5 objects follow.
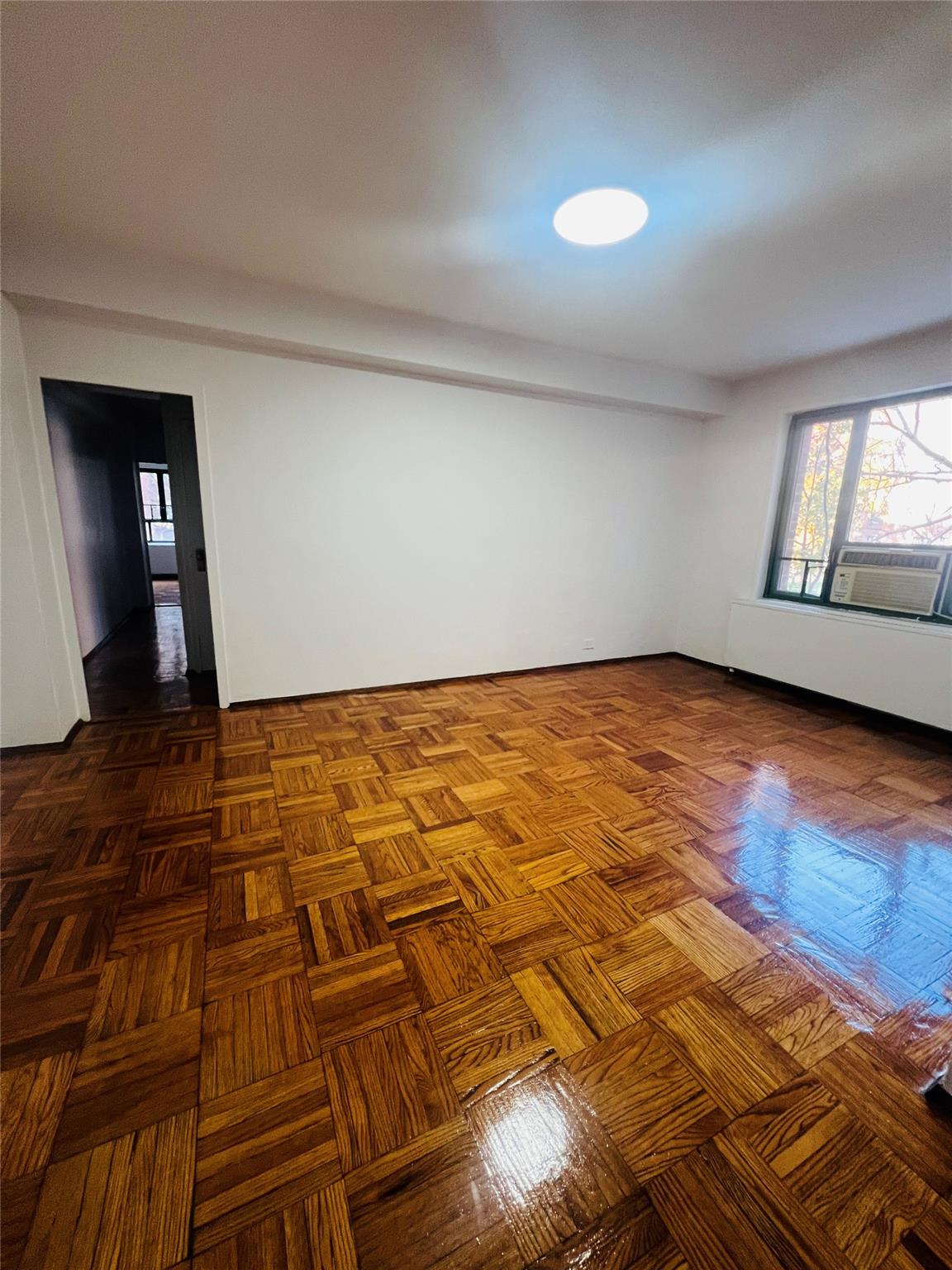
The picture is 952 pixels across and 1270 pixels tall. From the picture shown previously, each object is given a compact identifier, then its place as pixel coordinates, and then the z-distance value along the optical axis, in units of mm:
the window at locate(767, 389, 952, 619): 3162
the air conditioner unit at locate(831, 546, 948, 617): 3162
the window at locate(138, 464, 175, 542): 8391
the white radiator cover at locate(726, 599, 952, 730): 3004
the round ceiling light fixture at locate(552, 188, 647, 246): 1828
